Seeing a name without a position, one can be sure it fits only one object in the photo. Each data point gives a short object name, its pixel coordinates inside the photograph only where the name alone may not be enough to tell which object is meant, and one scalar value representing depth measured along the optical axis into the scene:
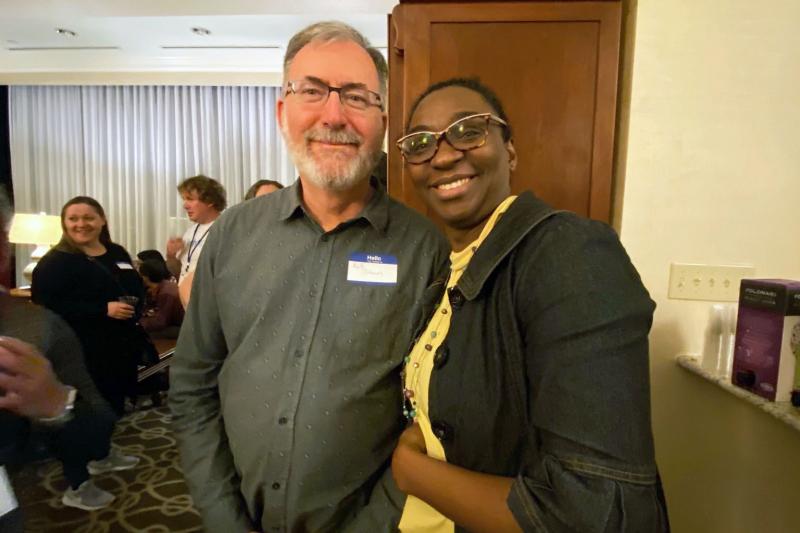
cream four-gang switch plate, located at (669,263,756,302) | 1.62
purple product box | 1.22
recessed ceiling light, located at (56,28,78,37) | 4.49
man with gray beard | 1.03
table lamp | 4.93
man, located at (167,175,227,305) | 3.38
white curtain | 5.70
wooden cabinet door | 1.62
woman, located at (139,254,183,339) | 4.32
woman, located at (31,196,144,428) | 2.72
